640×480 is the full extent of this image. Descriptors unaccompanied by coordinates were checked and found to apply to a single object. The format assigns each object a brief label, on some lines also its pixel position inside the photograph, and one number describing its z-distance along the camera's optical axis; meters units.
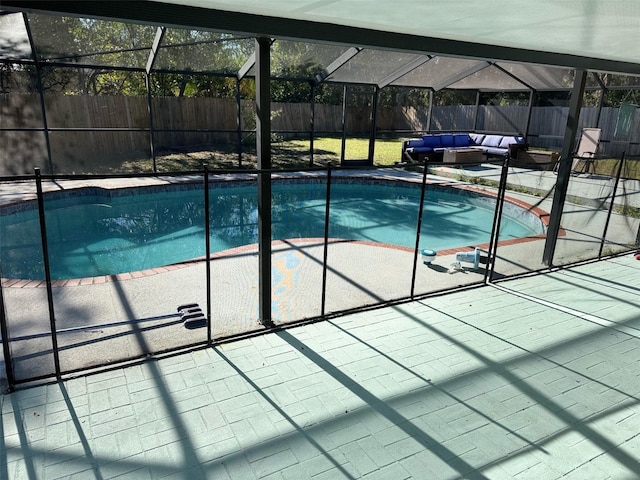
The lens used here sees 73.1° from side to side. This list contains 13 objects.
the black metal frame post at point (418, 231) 4.11
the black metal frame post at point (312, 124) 12.07
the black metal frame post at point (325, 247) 3.72
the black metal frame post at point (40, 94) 7.84
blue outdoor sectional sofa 13.85
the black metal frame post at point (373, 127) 13.10
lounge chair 12.32
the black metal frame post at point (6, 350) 2.83
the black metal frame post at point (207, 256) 3.26
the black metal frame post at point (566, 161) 5.21
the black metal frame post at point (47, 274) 2.64
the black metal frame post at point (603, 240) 5.80
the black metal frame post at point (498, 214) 4.69
